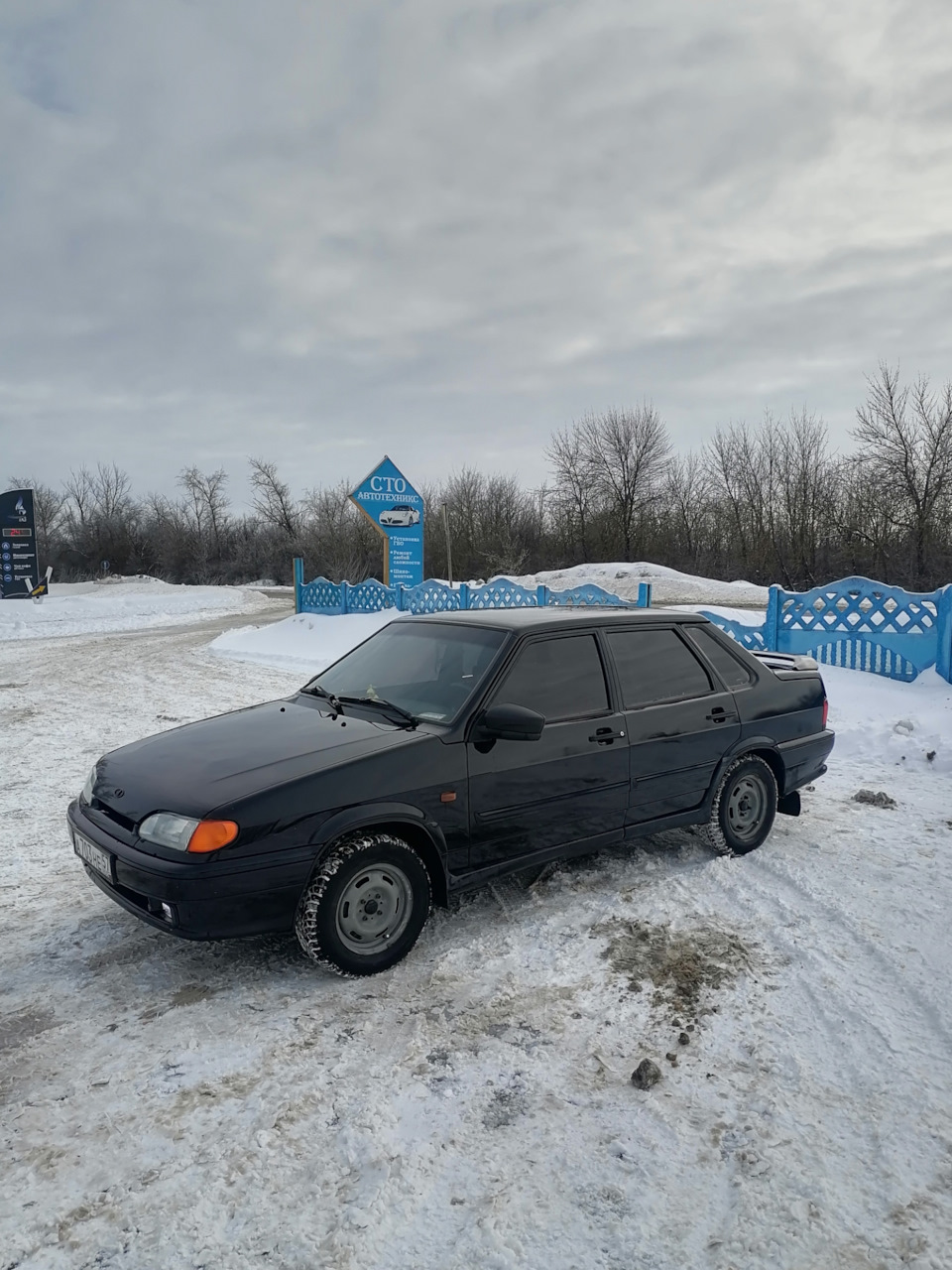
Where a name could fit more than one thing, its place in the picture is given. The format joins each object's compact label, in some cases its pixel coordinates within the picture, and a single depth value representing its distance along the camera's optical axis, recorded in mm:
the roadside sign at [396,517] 18031
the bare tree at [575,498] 45375
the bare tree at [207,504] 73000
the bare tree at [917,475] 27906
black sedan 3219
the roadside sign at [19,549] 28984
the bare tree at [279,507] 68438
